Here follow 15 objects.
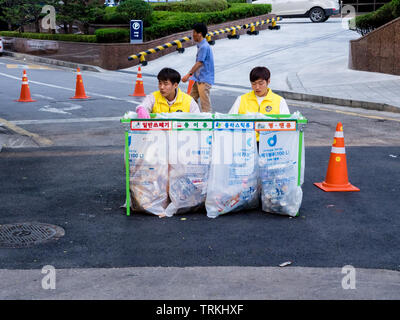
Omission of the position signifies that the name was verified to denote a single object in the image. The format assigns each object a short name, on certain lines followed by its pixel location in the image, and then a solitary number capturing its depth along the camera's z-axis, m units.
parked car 32.50
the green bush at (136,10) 27.25
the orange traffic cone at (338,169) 7.21
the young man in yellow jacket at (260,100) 6.57
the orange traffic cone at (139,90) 16.44
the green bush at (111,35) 26.03
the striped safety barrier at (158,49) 25.17
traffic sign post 25.66
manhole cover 5.35
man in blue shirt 10.52
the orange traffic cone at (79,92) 15.62
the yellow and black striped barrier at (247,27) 27.27
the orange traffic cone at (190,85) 11.16
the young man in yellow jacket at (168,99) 6.41
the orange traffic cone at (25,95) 15.15
